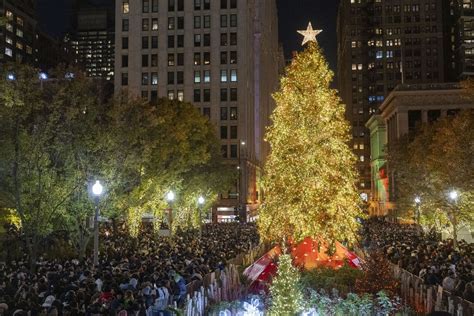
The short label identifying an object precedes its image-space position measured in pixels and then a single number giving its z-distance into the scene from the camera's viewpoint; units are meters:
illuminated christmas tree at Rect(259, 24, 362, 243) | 30.05
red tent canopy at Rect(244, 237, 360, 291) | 26.35
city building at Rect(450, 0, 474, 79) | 154.50
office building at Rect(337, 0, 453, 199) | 156.88
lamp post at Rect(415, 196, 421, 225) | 50.62
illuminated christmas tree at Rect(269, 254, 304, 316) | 14.27
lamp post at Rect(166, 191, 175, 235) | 43.08
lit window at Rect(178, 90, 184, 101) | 97.94
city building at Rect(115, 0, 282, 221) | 96.56
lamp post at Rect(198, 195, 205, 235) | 53.87
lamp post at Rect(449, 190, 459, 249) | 38.59
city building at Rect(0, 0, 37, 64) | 148.50
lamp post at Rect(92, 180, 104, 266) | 24.92
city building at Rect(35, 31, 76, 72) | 174.88
